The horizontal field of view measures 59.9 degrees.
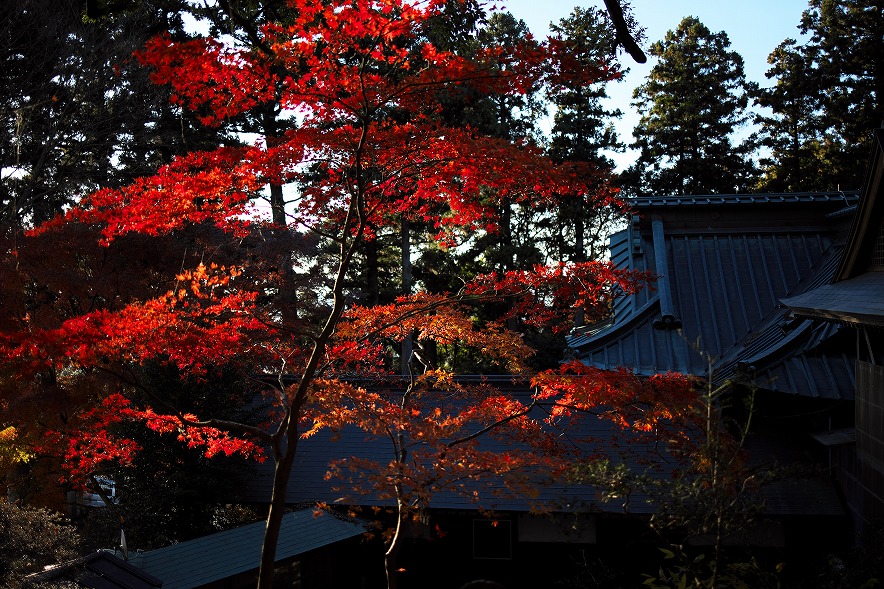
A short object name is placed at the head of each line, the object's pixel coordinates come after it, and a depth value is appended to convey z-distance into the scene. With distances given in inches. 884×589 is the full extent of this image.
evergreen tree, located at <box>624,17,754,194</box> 1170.6
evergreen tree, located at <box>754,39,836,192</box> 1104.8
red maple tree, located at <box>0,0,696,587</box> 277.9
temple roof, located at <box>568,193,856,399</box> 578.2
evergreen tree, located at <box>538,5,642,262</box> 1147.9
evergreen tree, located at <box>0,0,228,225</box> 715.4
